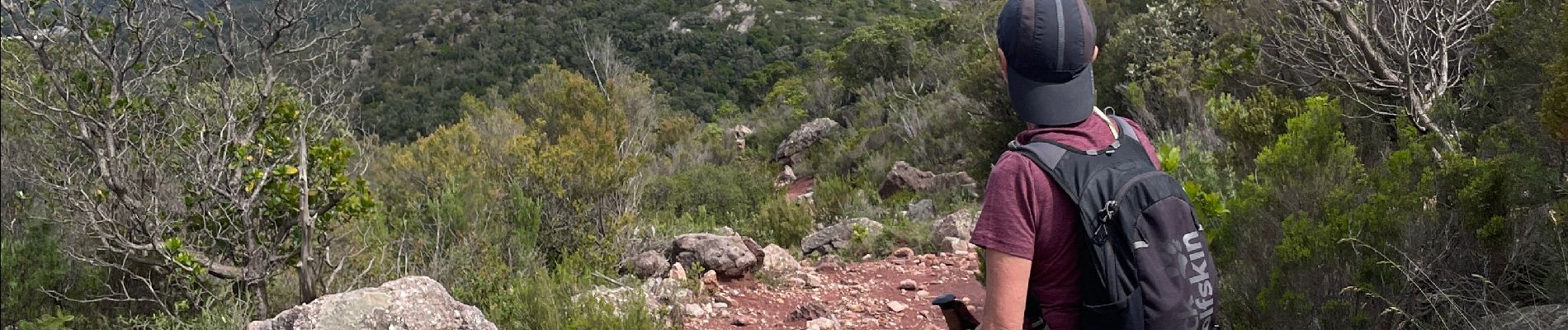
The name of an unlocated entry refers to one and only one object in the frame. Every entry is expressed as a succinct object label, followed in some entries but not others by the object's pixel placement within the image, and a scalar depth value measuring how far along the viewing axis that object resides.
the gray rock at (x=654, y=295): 5.53
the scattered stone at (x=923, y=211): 9.85
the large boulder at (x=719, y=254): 6.70
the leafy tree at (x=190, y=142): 4.72
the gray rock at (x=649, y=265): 6.78
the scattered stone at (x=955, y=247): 7.63
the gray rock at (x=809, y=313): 5.81
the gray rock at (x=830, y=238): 8.41
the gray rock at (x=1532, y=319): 2.98
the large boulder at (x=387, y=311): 4.26
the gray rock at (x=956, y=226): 8.02
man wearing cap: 1.56
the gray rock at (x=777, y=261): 7.07
